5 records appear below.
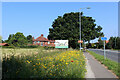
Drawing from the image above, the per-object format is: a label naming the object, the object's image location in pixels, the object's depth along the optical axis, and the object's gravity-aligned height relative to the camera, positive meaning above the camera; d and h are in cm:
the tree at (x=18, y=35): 9309 +435
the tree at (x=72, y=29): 4106 +348
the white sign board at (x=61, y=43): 4126 -18
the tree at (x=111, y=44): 9500 -104
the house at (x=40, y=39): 7561 +157
